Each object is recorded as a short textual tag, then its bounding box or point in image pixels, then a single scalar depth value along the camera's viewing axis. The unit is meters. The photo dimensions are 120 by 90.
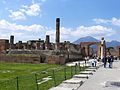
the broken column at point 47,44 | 25.98
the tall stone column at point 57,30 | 25.70
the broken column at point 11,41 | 26.86
